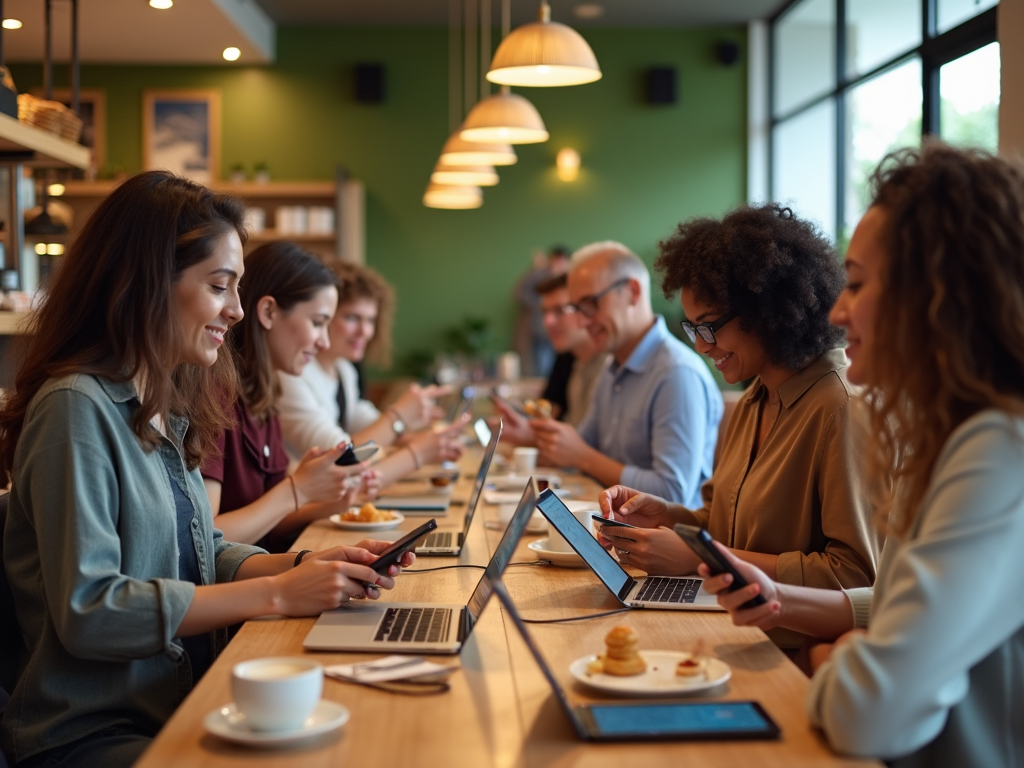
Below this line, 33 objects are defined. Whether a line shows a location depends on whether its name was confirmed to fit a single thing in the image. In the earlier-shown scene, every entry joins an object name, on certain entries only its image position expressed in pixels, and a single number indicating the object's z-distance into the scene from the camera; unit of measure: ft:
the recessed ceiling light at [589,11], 27.30
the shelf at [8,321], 11.80
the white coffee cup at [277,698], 3.97
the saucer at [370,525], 8.86
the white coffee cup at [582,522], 7.23
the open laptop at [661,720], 4.08
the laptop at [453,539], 7.82
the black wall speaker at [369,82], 29.09
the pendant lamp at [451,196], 21.49
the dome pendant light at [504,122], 13.05
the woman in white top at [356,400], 11.39
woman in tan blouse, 6.27
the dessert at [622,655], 4.69
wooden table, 3.95
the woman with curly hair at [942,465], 3.85
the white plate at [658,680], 4.51
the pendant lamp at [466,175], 19.35
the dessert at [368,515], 9.07
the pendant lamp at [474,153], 16.31
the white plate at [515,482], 11.37
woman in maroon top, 8.54
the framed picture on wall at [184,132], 28.86
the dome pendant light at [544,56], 11.07
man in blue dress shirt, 11.12
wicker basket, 13.92
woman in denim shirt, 5.10
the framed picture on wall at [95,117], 28.55
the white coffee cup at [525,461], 12.26
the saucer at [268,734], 3.97
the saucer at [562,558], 7.23
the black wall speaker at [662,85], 29.50
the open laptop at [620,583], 6.06
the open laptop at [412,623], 5.09
